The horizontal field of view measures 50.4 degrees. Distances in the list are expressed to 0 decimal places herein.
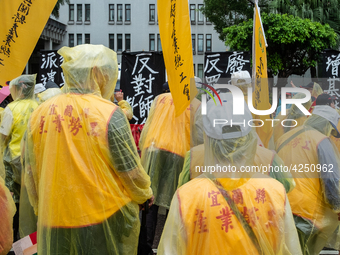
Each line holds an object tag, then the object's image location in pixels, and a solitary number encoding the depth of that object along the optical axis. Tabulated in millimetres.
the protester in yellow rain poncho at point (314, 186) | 2834
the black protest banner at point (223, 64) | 7574
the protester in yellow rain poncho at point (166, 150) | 3875
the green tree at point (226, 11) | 20219
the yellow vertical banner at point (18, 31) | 2762
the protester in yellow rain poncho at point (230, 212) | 1744
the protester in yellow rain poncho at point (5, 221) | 2336
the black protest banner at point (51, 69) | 7477
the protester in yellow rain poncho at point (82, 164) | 2318
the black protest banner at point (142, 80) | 6926
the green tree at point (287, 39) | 16859
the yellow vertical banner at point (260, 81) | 3922
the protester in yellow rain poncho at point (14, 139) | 4051
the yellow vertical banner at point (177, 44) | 2938
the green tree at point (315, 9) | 18094
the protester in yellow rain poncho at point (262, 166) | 2508
